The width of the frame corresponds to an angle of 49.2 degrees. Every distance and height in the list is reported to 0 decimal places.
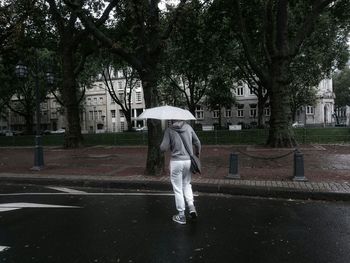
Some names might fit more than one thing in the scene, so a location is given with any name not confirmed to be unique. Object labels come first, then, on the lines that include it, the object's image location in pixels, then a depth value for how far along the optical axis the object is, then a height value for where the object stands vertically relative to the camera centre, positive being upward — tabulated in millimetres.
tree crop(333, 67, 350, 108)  76062 +6522
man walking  6426 -619
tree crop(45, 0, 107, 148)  22344 +2877
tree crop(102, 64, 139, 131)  41188 +5149
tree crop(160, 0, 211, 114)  21122 +4887
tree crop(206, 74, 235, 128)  39200 +3540
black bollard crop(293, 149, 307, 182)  9725 -1245
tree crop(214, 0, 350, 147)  17875 +3644
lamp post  13320 -451
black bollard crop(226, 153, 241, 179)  10383 -1259
